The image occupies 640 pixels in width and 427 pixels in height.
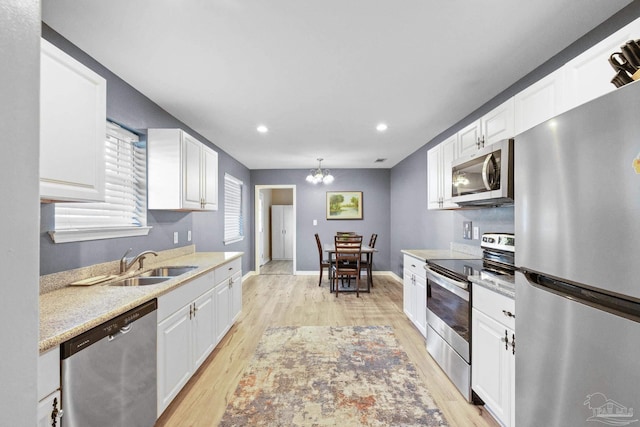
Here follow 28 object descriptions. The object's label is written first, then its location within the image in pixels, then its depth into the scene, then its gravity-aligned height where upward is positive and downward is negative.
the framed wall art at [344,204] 6.30 +0.30
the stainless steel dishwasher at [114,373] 1.11 -0.71
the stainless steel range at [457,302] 1.99 -0.69
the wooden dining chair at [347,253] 4.57 -0.59
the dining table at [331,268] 4.79 -0.90
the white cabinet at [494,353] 1.56 -0.83
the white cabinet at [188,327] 1.75 -0.84
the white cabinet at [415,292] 2.89 -0.85
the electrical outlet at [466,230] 3.09 -0.15
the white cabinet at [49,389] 0.97 -0.62
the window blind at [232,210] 4.86 +0.14
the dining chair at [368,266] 4.92 -0.85
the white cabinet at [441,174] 2.87 +0.48
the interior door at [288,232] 8.50 -0.44
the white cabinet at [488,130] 2.02 +0.71
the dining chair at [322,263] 5.09 -0.86
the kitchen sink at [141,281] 2.09 -0.48
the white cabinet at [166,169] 2.57 +0.46
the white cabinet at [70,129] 1.27 +0.44
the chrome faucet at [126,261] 2.15 -0.34
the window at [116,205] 1.80 +0.10
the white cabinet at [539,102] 1.55 +0.70
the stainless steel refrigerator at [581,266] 0.78 -0.17
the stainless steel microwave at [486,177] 1.83 +0.30
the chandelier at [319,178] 5.44 +0.77
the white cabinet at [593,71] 1.17 +0.70
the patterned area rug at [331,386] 1.84 -1.32
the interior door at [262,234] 7.62 -0.46
